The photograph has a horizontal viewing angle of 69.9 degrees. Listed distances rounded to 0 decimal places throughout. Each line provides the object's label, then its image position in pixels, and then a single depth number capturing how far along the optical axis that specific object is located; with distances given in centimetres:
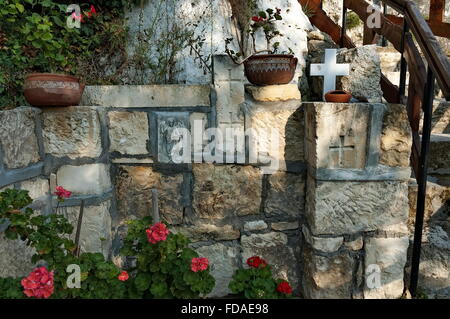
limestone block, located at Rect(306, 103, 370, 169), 167
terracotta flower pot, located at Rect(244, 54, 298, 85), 179
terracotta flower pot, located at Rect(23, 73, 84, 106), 163
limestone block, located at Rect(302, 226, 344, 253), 178
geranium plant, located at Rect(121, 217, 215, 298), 134
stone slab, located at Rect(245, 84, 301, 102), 186
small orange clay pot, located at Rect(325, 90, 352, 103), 176
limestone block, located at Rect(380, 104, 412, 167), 170
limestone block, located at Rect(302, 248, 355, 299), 179
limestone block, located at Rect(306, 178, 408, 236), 174
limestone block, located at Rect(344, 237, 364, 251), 180
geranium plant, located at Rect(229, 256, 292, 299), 139
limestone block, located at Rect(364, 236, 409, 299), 180
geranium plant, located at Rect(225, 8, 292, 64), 190
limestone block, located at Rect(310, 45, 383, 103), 199
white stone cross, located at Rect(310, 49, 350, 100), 200
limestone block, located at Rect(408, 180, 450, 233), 187
